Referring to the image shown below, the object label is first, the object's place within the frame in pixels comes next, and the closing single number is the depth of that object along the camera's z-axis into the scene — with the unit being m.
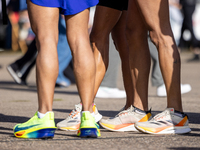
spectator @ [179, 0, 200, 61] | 25.22
